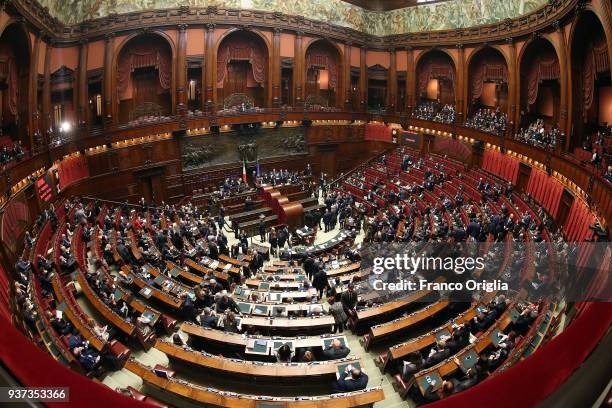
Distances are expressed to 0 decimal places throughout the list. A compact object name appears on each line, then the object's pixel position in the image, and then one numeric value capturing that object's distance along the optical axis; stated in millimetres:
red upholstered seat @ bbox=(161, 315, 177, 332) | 7586
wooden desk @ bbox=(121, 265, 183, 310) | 8102
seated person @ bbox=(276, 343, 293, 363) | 6191
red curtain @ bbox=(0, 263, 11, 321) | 5707
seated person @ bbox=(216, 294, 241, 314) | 7785
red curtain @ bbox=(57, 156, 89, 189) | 13977
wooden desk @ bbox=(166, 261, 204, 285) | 9377
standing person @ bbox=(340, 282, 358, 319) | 7848
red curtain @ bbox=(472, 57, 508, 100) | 18484
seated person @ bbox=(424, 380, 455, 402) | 5078
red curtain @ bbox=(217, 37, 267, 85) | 19688
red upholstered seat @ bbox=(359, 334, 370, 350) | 7096
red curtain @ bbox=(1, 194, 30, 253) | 9061
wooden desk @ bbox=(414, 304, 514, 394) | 5570
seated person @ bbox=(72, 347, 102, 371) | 5824
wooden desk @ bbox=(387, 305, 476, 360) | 6332
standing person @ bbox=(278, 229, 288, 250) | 13242
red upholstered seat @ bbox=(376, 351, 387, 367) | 6505
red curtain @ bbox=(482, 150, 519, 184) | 15669
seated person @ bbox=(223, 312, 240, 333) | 6938
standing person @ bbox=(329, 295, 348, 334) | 7367
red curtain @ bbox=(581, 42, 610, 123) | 11666
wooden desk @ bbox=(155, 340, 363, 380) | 5754
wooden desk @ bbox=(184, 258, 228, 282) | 9672
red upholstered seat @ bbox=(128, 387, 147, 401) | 5023
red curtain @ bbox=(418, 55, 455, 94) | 21306
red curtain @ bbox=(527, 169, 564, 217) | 12336
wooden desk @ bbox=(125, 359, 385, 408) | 4867
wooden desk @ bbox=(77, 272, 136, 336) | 6957
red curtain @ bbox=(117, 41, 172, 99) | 17828
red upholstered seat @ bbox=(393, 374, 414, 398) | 5758
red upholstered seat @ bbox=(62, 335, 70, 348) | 6148
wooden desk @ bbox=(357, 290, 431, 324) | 7597
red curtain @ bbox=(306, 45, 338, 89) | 22078
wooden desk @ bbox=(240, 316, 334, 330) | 7148
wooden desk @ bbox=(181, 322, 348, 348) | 6367
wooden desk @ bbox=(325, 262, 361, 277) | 10082
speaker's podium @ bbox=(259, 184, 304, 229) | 15930
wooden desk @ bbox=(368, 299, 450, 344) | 7028
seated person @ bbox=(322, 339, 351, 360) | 6070
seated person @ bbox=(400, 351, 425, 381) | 5883
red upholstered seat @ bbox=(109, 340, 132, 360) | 6449
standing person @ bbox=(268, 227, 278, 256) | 13172
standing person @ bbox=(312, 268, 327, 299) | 9359
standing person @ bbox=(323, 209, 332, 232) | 15561
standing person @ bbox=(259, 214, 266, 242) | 14719
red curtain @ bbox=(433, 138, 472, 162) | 18953
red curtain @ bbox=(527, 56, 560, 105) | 15092
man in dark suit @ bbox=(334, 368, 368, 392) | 5301
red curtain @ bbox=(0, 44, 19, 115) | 11914
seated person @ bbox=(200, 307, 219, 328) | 7117
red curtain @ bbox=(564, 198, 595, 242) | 9544
